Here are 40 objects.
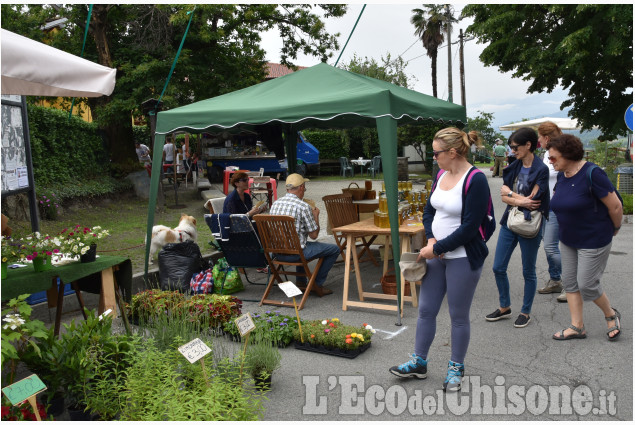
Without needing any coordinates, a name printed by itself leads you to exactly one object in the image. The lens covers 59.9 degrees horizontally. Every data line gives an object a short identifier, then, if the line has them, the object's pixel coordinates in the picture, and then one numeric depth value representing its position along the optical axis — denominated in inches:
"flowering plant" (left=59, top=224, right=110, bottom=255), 164.1
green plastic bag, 251.1
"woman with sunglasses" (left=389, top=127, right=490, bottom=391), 133.2
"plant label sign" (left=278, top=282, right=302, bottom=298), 168.1
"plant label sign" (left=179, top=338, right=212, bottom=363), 118.2
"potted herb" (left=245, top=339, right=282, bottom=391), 147.5
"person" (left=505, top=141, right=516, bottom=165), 223.0
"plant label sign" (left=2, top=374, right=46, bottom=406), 101.7
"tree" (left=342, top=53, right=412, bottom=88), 1327.5
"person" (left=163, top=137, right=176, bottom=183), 692.1
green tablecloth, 148.5
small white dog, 276.1
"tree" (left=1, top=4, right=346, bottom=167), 573.0
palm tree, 1465.3
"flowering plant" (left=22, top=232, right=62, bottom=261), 152.1
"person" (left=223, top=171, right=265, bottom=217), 275.4
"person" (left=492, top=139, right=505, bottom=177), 994.1
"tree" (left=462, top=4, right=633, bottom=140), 504.7
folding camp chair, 234.4
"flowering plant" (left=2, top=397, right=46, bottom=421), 111.5
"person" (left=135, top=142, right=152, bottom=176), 637.9
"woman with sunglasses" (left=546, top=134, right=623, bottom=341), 164.1
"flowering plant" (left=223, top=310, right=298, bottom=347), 177.6
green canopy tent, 205.5
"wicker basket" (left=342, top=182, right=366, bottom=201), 316.8
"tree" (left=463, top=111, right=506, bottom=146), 1685.5
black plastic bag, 250.8
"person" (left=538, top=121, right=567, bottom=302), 220.7
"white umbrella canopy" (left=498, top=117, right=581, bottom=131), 1099.9
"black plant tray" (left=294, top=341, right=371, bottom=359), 170.2
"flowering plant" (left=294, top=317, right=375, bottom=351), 171.2
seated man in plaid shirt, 225.9
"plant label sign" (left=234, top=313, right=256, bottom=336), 136.3
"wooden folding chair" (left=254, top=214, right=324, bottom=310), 222.5
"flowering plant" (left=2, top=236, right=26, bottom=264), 147.5
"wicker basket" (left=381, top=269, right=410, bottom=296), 232.4
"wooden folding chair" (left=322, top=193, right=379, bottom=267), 284.2
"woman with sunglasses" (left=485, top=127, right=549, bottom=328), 190.1
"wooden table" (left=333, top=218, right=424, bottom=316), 217.0
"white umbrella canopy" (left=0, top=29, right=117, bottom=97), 131.6
